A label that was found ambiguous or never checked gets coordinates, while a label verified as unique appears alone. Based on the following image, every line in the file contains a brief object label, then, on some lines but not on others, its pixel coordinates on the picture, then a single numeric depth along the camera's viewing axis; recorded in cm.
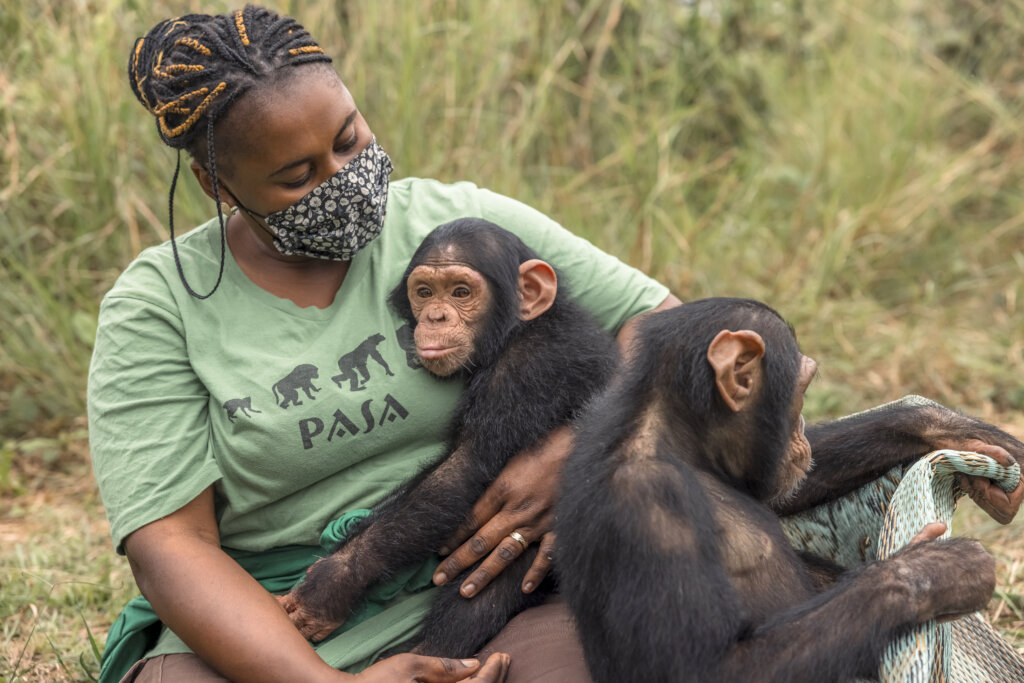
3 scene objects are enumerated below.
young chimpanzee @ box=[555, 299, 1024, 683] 200
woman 246
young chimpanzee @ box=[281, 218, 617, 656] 263
